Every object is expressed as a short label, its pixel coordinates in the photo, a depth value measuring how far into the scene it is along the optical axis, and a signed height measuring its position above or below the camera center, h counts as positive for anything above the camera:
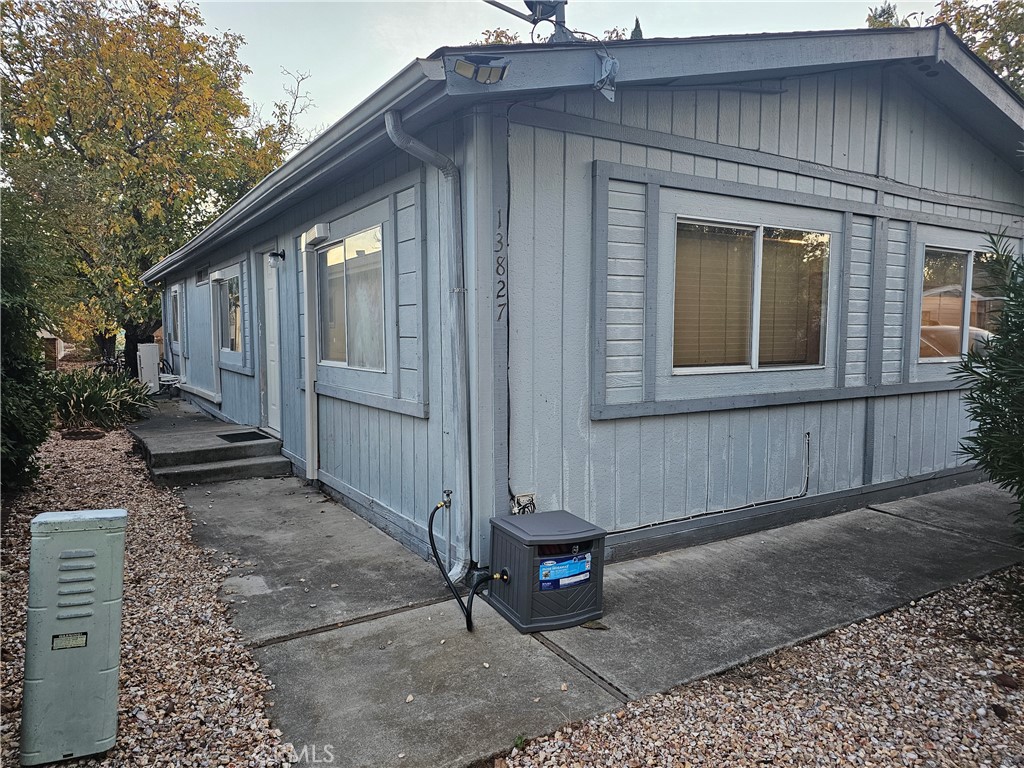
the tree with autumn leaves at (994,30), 12.90 +6.11
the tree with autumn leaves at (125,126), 12.12 +4.15
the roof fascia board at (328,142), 3.00 +1.13
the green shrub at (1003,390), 3.44 -0.34
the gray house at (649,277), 3.53 +0.34
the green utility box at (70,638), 2.09 -1.01
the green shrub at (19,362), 4.68 -0.27
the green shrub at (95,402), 8.89 -1.08
